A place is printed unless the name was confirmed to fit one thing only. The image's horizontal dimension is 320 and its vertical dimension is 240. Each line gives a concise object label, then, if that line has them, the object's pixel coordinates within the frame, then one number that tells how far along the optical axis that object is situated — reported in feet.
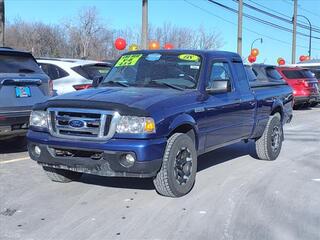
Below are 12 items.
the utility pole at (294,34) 111.39
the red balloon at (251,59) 94.70
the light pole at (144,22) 52.19
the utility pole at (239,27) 77.49
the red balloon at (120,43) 62.41
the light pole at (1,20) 38.37
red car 50.78
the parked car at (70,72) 27.29
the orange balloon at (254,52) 96.62
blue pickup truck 13.80
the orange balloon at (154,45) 60.16
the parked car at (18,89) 20.14
